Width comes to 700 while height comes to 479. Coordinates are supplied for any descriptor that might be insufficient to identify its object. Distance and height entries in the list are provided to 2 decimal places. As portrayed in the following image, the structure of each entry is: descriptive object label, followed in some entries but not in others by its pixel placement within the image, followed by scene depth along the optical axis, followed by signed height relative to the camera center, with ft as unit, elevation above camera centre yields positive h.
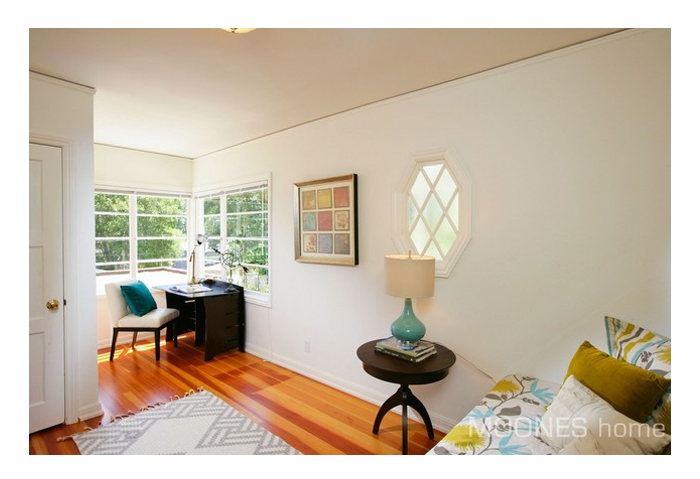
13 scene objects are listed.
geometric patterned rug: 7.47 -4.43
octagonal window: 7.90 +0.60
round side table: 6.80 -2.61
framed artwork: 10.02 +0.48
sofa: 4.03 -2.16
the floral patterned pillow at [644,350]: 4.20 -1.60
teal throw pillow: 12.76 -2.25
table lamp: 7.38 -1.01
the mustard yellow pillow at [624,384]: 4.24 -1.85
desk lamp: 15.06 -0.21
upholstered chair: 12.69 -2.78
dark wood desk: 12.77 -2.99
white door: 7.91 -1.19
